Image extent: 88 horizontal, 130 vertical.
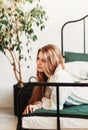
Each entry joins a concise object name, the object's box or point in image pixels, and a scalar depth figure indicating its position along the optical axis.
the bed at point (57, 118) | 2.17
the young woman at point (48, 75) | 2.33
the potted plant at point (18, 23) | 3.50
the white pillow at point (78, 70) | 3.01
